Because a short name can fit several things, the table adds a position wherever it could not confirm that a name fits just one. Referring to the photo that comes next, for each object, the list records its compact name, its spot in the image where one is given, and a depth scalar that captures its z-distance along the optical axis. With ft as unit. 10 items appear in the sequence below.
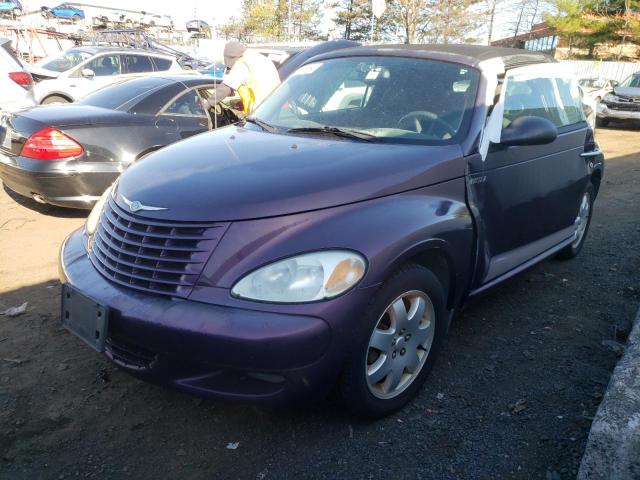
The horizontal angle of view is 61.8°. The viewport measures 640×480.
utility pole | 122.81
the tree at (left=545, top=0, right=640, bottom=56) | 95.04
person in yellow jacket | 20.29
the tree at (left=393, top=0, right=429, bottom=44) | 72.59
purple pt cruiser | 6.90
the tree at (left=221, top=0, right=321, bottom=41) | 121.80
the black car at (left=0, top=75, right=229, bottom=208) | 16.35
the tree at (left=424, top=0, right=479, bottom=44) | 82.69
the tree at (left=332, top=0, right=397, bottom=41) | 107.04
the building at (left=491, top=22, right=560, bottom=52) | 115.65
